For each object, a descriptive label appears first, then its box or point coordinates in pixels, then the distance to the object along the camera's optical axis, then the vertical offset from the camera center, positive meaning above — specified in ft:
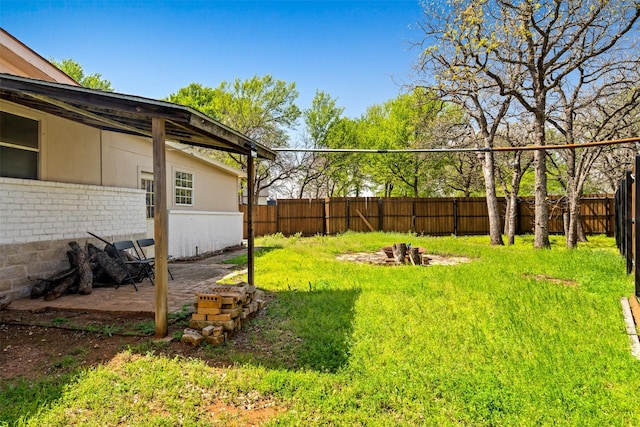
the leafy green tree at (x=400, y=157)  73.05 +12.28
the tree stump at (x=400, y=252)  28.53 -2.84
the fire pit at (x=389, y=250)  29.60 -2.83
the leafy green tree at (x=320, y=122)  79.46 +21.28
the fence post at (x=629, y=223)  17.26 -0.48
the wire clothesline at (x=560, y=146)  17.01 +3.88
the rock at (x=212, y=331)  11.71 -3.67
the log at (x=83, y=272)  17.19 -2.53
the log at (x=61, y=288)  16.22 -3.12
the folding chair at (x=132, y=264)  19.28 -2.29
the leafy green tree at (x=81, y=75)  73.00 +30.87
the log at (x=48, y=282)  16.58 -2.91
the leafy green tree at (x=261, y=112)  67.46 +20.82
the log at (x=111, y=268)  18.81 -2.50
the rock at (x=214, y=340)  11.60 -3.92
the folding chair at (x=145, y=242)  22.17 -1.38
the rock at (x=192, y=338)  11.38 -3.79
